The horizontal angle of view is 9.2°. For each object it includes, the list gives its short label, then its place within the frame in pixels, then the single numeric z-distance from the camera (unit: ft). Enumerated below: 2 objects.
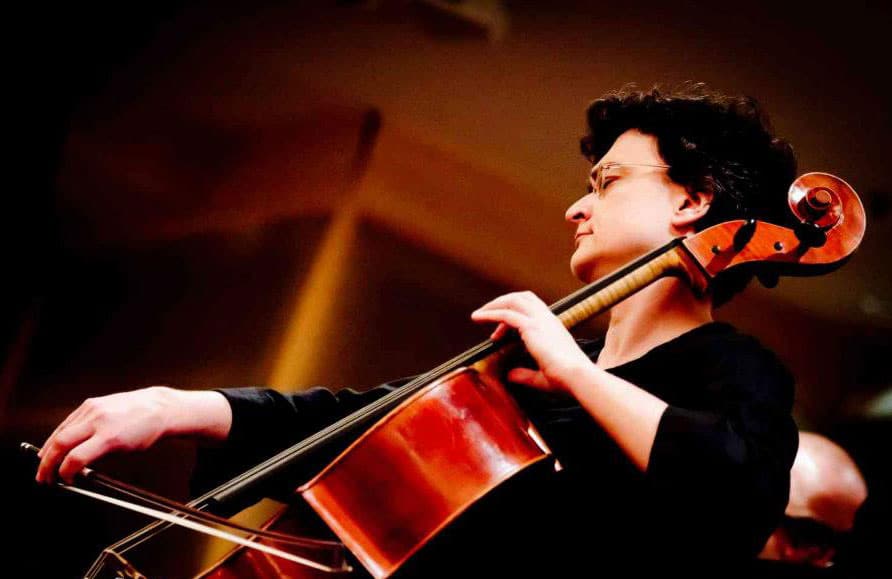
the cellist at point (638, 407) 18.28
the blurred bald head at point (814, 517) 22.69
